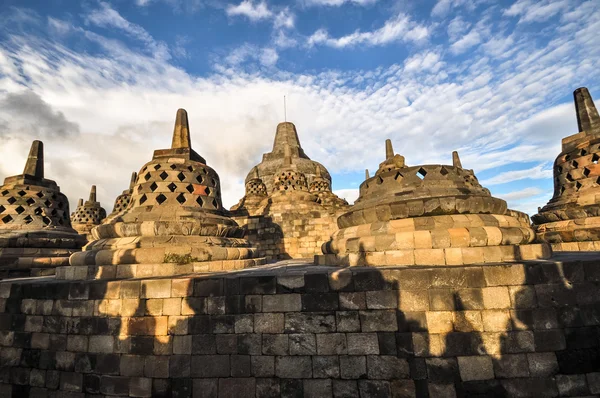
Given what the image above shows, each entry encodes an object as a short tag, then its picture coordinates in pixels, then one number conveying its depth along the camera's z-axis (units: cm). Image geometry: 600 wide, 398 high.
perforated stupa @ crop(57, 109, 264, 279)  500
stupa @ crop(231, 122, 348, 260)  1374
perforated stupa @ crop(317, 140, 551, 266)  420
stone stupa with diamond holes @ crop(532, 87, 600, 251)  666
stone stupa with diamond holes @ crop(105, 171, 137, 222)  1783
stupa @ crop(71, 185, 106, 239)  2038
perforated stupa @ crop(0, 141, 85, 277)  721
